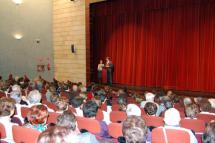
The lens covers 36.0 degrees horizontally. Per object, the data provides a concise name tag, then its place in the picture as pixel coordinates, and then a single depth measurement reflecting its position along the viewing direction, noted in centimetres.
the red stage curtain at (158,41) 1323
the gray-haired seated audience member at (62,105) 486
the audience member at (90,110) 424
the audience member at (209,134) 298
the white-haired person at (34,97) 551
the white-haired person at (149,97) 667
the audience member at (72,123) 324
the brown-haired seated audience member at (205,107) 568
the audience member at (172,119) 382
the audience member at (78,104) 526
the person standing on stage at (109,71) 1545
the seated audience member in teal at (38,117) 334
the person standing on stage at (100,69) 1555
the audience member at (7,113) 369
